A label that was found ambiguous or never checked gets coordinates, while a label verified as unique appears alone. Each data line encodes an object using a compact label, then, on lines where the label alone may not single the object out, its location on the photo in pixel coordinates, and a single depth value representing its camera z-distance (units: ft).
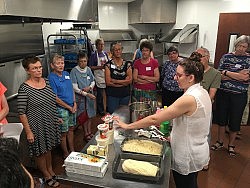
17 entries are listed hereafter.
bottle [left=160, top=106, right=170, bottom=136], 5.26
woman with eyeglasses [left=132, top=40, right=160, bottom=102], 8.30
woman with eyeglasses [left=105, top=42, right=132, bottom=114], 8.41
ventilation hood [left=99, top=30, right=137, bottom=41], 16.10
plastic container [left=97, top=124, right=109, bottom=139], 4.45
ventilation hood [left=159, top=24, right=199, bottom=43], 13.96
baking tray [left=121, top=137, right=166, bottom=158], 4.19
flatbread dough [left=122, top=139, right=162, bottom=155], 4.13
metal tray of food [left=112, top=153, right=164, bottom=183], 3.52
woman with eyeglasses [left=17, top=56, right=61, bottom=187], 5.65
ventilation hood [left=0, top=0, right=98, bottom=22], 3.42
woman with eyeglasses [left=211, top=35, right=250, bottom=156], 7.47
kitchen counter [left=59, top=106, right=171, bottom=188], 3.47
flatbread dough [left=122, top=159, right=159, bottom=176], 3.57
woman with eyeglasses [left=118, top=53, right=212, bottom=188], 4.09
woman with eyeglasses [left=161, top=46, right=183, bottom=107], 8.13
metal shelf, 11.18
